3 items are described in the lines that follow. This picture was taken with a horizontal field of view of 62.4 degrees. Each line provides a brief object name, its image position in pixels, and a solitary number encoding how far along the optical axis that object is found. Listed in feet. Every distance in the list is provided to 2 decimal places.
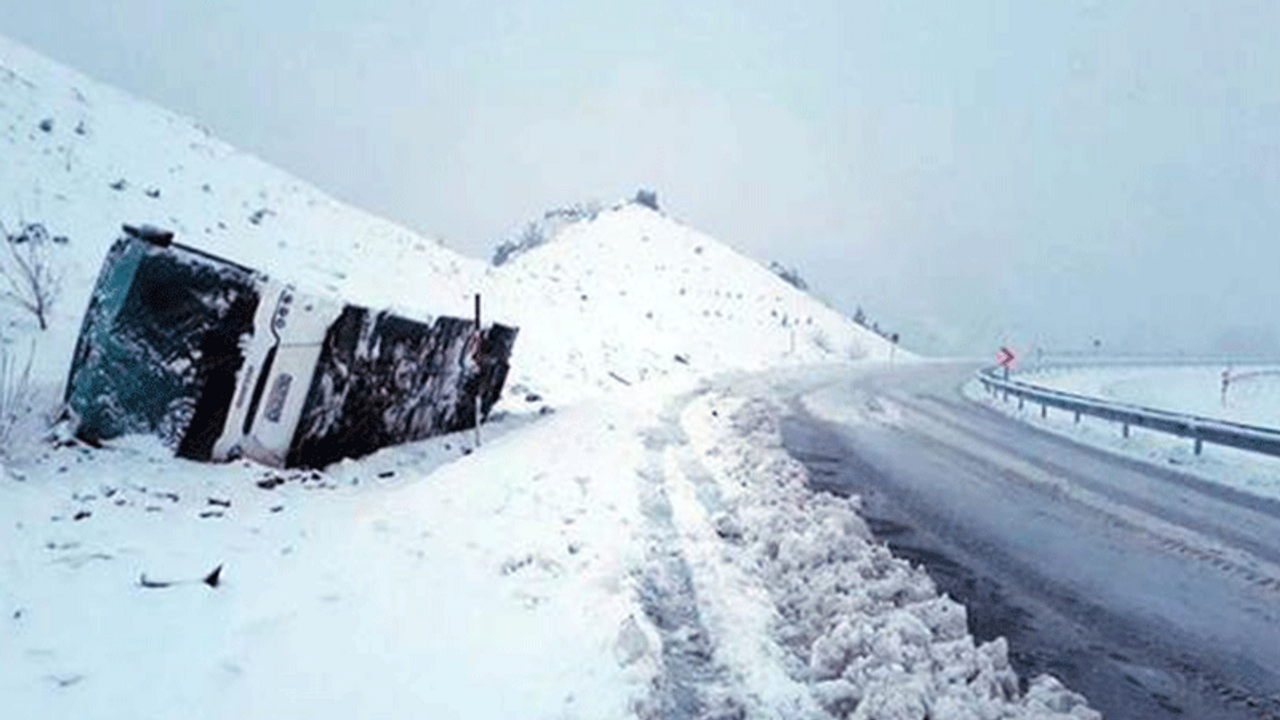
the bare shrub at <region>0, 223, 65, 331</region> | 39.63
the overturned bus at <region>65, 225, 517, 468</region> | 29.04
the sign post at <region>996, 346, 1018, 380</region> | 130.41
